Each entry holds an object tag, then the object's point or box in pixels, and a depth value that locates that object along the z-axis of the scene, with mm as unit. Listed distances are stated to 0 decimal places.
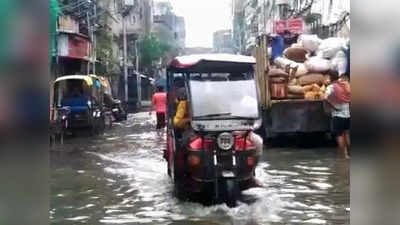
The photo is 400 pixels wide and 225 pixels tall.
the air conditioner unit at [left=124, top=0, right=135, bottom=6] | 41053
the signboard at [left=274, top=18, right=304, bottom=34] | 22291
